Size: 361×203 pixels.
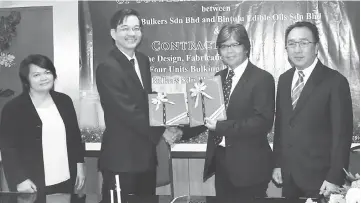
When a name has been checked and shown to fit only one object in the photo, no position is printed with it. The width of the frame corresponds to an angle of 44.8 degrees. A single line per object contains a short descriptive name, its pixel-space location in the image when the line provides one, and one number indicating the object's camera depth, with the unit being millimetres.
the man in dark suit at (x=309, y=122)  2932
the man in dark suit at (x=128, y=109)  3098
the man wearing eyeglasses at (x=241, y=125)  3012
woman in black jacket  3174
